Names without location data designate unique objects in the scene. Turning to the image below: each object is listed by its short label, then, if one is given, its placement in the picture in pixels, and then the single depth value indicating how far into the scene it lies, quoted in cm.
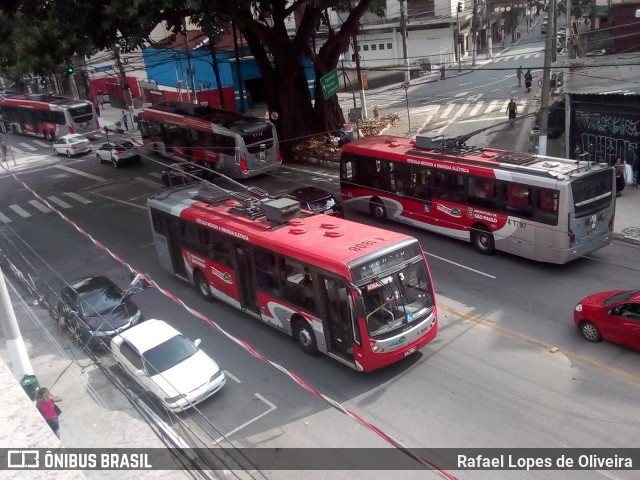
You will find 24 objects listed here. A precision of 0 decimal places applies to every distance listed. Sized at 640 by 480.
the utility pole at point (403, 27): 4659
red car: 1232
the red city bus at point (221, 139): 2850
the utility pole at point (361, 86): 3403
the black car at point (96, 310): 1479
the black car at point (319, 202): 1983
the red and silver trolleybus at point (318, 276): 1200
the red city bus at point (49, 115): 4431
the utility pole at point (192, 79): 4681
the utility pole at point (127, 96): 4118
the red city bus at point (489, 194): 1616
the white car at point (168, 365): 1212
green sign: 2841
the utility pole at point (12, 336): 1067
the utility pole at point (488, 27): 7157
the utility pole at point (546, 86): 2109
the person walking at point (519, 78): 4675
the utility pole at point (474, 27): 6531
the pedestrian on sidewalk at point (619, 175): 2153
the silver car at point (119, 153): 3486
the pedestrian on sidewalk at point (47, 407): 941
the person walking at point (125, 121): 4878
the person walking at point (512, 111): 3431
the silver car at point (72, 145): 3994
